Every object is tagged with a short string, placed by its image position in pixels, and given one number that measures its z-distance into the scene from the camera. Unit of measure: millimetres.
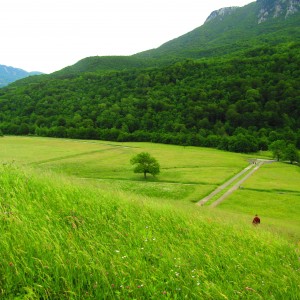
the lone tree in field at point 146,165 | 72625
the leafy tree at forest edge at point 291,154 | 107375
